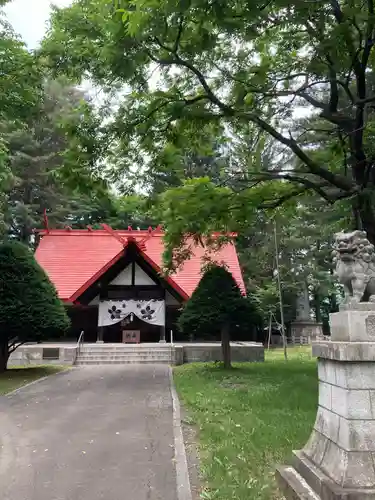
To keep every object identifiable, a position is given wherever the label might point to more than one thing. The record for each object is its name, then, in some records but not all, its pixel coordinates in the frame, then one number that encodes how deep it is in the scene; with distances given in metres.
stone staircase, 16.97
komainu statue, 4.06
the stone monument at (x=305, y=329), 30.64
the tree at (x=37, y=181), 30.83
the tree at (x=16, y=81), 9.22
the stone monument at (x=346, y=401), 3.53
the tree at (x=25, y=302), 12.48
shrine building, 20.14
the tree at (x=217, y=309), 12.91
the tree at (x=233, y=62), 6.04
